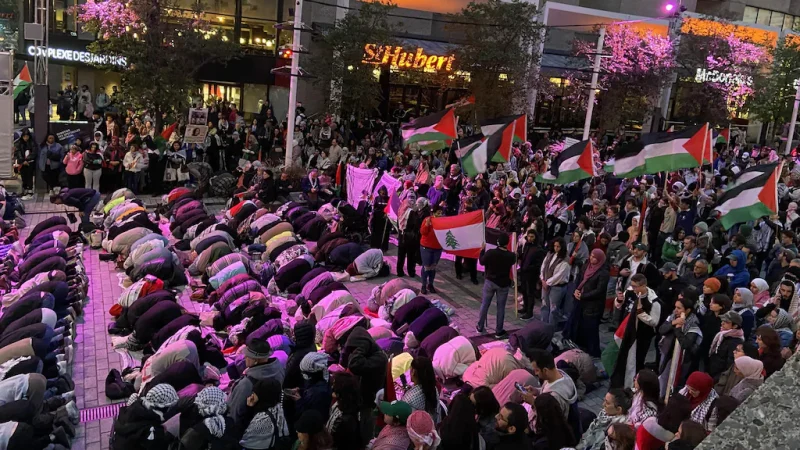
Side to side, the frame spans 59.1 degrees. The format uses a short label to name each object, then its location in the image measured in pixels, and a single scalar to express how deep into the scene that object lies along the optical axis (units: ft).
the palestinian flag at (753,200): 32.50
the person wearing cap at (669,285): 29.96
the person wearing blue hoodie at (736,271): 31.53
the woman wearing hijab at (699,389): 20.39
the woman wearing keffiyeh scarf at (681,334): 25.14
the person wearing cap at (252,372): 20.51
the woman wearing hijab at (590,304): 30.86
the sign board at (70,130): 56.49
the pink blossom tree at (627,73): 103.76
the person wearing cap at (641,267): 31.30
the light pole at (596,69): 66.09
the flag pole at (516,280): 35.60
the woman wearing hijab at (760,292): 29.30
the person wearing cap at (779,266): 31.94
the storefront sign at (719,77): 110.01
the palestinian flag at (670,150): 40.19
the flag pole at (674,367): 25.48
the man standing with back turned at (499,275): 32.53
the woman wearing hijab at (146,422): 19.13
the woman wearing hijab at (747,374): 20.75
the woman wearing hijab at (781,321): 26.55
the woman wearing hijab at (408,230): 40.14
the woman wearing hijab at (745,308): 26.32
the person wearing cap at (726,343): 23.94
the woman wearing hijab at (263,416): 19.72
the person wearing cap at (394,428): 18.67
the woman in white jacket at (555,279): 32.14
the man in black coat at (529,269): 35.12
